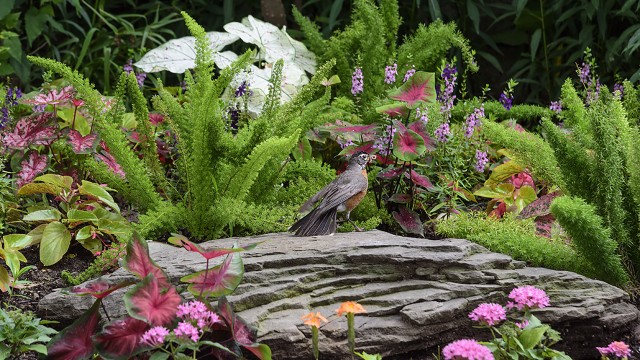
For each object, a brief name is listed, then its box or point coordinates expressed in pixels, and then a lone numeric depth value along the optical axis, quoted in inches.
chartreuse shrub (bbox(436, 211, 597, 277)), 272.4
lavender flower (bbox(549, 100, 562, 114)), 384.8
